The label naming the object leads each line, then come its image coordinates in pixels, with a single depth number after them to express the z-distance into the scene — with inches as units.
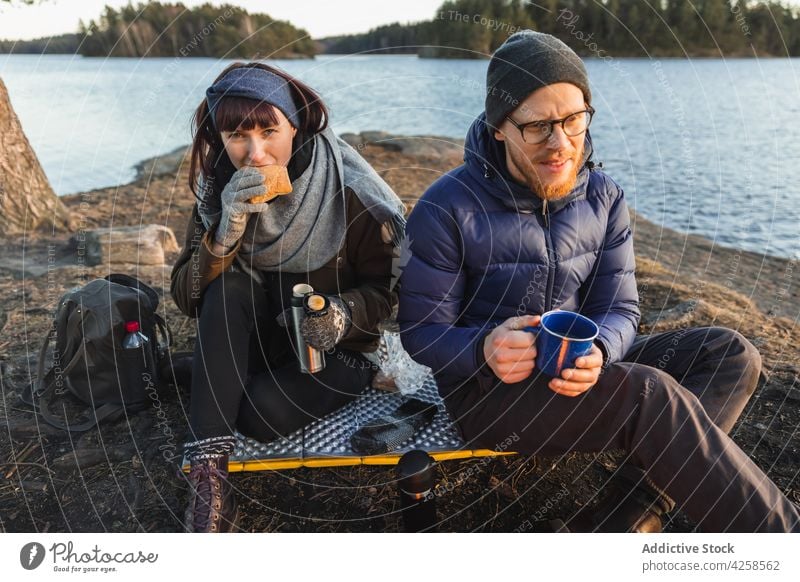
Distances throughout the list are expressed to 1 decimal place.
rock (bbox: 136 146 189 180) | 382.6
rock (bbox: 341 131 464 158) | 400.7
